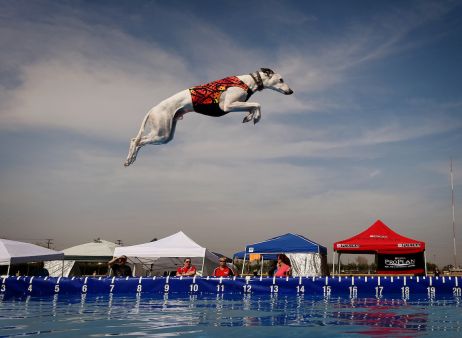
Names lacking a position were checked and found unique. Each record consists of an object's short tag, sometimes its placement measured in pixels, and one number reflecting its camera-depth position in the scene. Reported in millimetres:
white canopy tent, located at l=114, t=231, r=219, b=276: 18016
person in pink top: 11664
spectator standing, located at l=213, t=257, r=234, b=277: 12640
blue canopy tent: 18844
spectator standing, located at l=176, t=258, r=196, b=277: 13742
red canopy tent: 17969
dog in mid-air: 8547
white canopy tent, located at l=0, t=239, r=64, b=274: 16391
